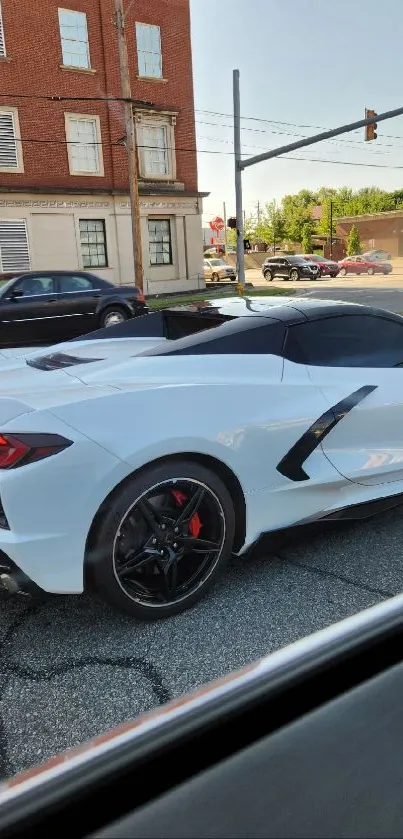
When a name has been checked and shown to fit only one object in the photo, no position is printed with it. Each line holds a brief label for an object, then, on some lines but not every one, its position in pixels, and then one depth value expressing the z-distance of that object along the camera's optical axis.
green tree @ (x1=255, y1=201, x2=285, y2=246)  81.06
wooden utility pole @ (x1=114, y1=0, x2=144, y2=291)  17.56
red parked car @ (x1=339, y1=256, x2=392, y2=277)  45.31
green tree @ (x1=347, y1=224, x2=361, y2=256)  66.94
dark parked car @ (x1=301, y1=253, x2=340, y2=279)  43.03
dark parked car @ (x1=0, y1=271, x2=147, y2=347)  12.09
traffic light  18.00
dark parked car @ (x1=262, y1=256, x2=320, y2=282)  39.81
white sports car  2.43
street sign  47.22
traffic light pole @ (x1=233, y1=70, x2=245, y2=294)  20.48
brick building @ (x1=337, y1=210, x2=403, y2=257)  67.19
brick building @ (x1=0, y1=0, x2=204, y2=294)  22.44
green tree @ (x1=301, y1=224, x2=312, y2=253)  76.94
